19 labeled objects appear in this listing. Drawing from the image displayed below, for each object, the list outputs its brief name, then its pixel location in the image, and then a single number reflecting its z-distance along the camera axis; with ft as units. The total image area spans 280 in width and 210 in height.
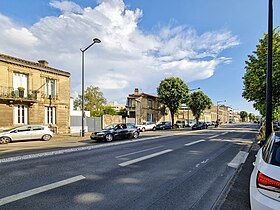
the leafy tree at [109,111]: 194.49
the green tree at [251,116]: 569.23
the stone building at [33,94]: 64.23
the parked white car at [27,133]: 51.37
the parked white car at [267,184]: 8.59
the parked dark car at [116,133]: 51.19
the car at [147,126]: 106.99
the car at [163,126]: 122.72
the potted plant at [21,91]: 66.70
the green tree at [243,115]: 505.25
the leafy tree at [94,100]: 161.81
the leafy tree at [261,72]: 43.59
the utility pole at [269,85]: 26.91
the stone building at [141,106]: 134.72
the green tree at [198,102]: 179.52
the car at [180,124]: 148.31
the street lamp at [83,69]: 63.19
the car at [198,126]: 115.50
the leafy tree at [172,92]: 130.41
